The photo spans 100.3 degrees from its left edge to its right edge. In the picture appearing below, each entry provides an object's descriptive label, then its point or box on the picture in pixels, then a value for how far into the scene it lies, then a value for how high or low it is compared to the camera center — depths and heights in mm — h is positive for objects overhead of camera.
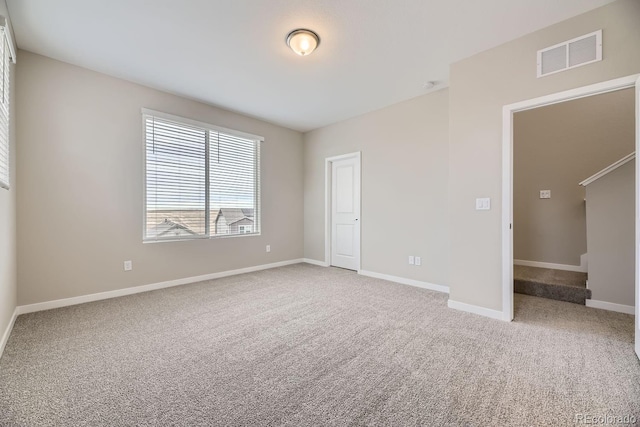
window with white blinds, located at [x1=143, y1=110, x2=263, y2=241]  3674 +558
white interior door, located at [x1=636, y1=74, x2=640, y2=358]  1928 -32
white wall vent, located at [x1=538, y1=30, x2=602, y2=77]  2180 +1398
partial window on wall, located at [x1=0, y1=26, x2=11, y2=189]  2049 +865
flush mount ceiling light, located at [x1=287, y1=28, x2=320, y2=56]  2442 +1647
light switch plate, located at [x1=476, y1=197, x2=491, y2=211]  2738 +132
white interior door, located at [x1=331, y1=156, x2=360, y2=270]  4758 +58
